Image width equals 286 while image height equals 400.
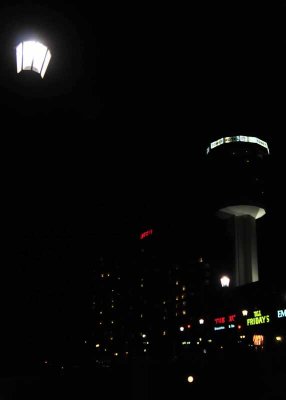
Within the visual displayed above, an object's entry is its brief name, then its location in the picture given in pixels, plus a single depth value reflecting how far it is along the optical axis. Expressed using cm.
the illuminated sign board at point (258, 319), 7443
